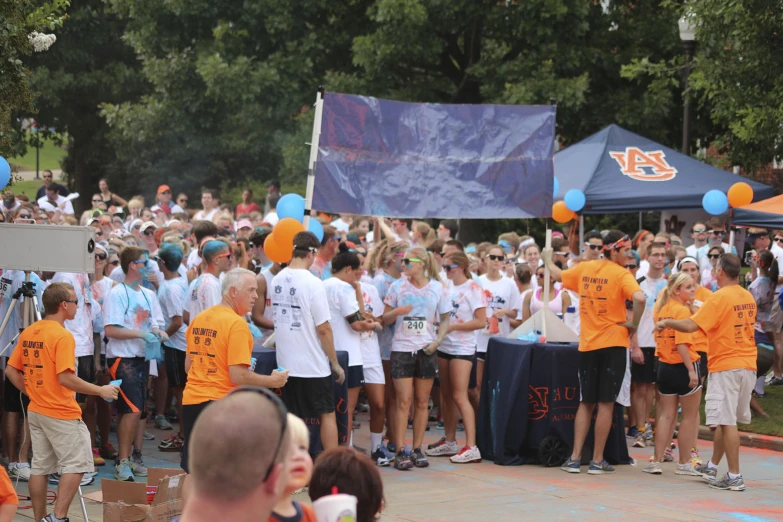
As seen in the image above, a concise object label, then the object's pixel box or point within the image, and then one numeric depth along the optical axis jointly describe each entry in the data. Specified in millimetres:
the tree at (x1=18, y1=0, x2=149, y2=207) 27234
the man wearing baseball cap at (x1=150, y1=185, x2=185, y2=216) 20272
